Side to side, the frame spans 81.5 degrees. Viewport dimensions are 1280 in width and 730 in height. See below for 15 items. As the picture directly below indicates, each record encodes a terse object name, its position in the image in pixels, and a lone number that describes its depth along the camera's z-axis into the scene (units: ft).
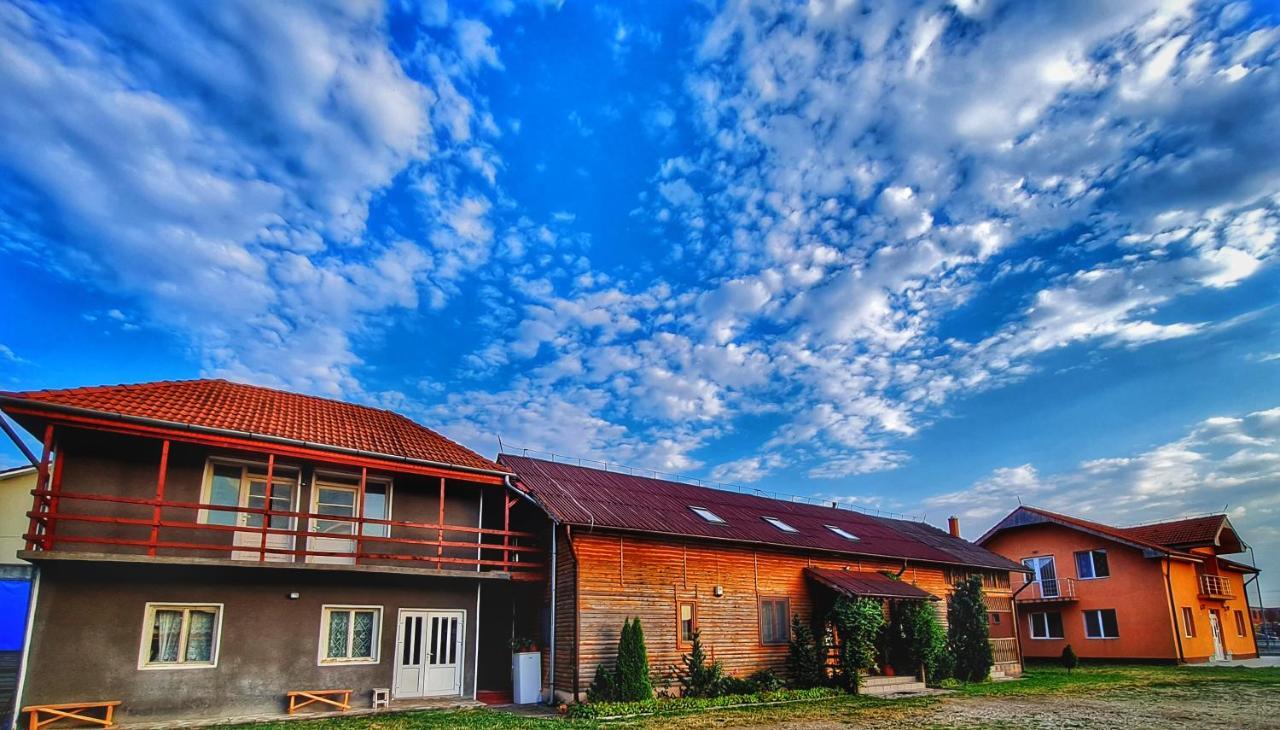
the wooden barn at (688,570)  60.13
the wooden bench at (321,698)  50.24
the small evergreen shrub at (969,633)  82.64
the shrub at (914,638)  73.51
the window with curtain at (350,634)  53.21
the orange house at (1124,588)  106.83
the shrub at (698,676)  61.05
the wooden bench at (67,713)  42.60
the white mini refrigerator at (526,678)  58.90
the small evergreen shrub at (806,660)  67.97
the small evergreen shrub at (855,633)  68.08
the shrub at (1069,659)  95.40
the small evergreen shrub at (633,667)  55.36
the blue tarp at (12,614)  74.49
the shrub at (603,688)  55.52
